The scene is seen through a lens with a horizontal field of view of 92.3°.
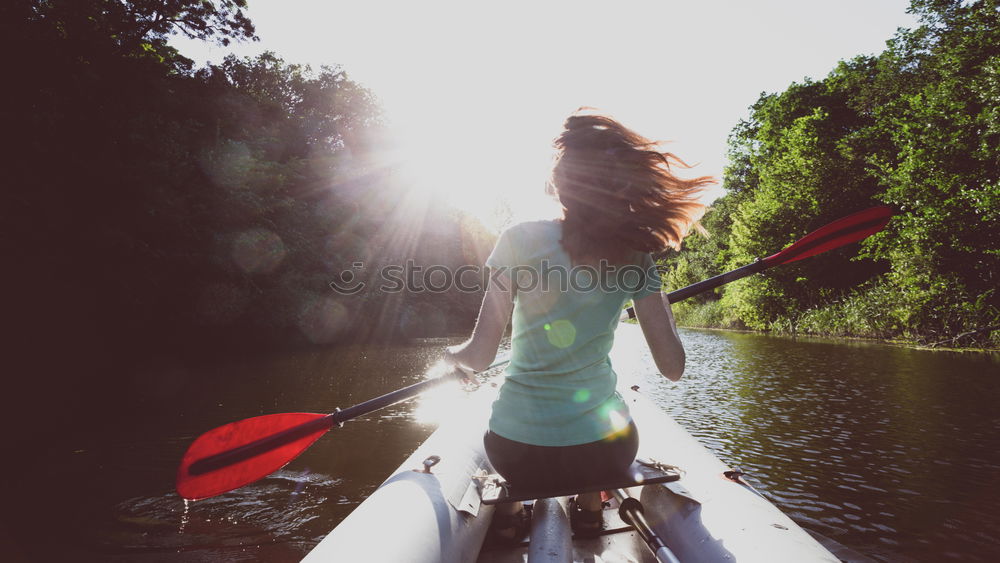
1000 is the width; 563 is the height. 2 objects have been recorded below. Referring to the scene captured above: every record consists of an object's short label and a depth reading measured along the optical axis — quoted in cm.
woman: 143
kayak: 153
